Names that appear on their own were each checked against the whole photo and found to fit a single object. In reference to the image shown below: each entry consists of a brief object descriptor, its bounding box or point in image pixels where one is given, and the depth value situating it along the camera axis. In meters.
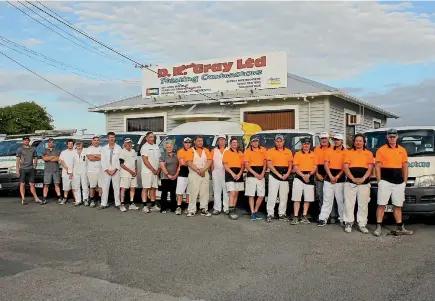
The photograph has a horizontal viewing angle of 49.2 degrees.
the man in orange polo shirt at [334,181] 9.23
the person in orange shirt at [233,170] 10.41
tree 62.31
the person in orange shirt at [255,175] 10.14
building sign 19.22
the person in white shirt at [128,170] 11.62
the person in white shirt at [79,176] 12.38
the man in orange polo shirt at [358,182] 8.81
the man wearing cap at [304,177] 9.66
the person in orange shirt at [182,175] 10.79
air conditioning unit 19.69
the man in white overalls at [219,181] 10.81
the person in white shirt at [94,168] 12.20
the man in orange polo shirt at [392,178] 8.48
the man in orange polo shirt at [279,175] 9.94
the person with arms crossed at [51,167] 12.87
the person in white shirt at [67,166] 12.66
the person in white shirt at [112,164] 11.62
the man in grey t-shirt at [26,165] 12.89
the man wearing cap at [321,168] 9.67
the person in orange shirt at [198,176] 10.67
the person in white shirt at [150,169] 11.27
